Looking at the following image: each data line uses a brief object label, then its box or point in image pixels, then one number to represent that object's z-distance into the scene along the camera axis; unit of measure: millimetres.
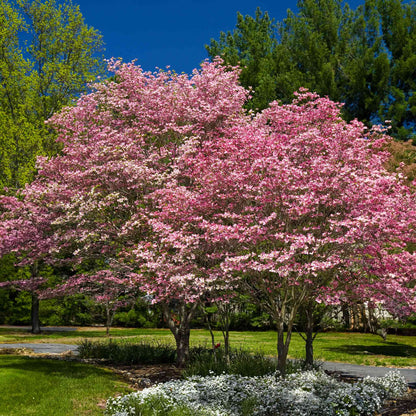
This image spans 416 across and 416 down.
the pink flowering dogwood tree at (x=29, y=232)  15117
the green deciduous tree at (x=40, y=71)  28188
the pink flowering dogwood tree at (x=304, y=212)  8961
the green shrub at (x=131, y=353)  15758
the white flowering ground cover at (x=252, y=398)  8555
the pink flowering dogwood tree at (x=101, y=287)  14336
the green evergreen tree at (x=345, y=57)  31719
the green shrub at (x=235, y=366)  11516
